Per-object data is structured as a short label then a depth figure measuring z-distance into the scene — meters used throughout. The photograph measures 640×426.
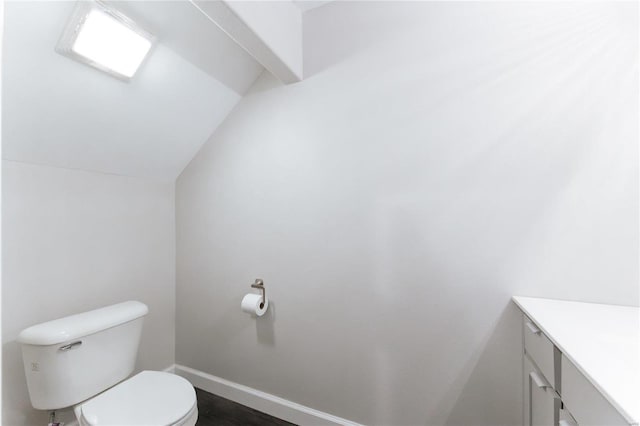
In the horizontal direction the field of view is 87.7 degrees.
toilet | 1.45
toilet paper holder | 2.01
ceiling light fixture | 1.44
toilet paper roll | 1.95
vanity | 0.88
